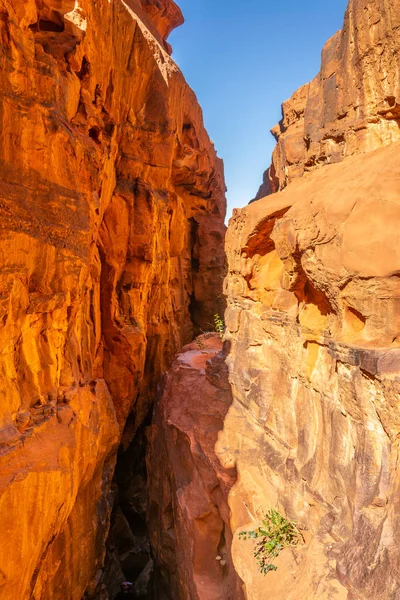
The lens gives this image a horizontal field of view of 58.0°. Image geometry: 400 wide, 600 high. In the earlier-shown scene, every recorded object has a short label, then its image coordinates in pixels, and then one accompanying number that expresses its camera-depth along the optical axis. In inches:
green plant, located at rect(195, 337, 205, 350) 642.5
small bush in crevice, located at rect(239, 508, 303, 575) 225.0
